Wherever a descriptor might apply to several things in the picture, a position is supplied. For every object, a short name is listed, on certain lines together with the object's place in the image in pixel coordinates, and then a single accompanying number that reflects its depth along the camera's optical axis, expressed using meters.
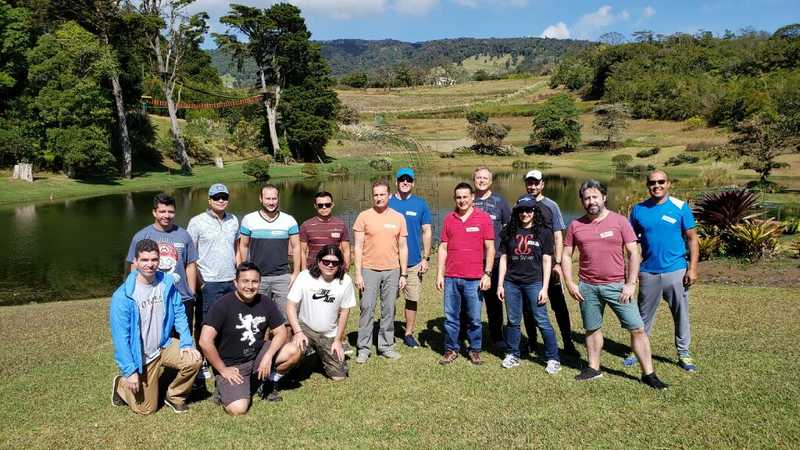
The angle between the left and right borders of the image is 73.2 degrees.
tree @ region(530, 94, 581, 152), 56.94
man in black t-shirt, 4.81
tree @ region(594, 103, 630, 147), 58.72
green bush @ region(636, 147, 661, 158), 50.84
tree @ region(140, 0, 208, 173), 35.51
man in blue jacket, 4.50
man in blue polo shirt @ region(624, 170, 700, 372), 5.50
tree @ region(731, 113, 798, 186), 24.50
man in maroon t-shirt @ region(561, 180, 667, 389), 5.04
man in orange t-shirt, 6.01
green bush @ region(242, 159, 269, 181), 39.38
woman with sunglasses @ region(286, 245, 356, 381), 5.36
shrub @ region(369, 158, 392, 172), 43.96
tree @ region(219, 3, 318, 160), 43.22
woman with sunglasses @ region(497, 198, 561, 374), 5.51
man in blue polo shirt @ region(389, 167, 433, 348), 6.44
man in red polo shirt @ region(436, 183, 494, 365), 5.79
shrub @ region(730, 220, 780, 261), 10.68
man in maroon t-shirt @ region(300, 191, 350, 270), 6.08
